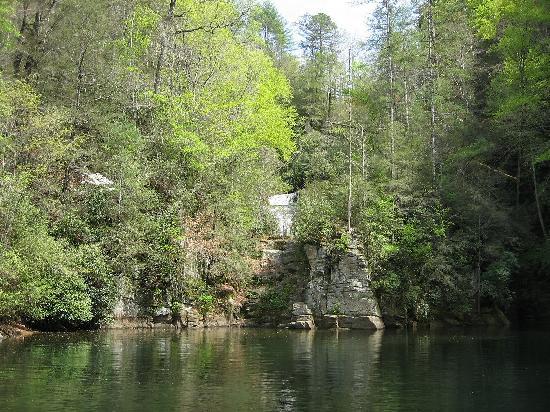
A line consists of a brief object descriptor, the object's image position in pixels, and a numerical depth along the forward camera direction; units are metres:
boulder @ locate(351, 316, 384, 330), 30.66
